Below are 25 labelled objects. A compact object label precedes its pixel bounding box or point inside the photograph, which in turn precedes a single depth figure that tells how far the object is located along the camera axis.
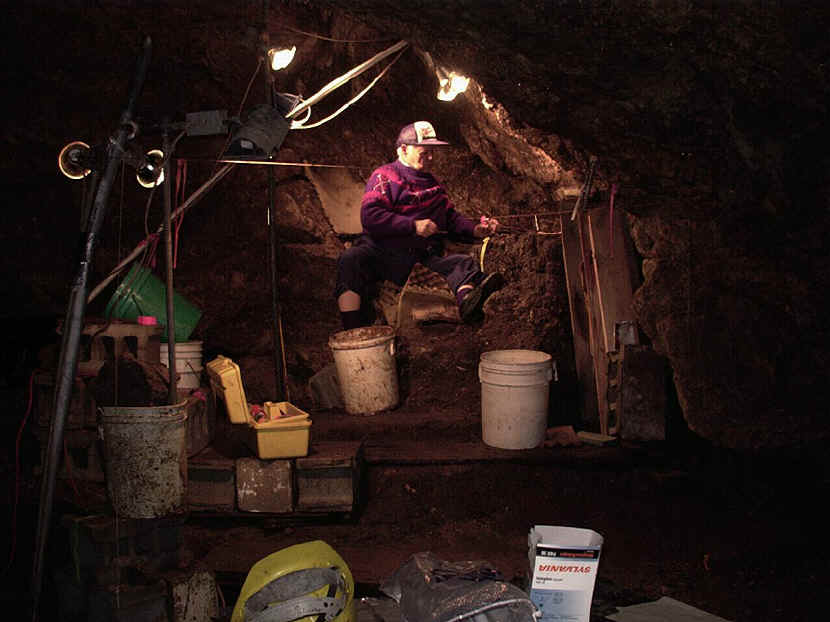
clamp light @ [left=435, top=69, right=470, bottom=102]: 6.08
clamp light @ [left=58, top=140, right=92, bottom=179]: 4.12
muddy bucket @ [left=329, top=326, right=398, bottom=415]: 6.01
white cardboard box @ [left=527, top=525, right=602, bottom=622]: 3.25
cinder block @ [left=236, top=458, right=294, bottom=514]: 4.90
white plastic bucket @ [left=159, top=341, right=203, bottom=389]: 5.73
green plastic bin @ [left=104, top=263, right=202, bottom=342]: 5.37
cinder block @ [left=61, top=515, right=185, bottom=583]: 3.91
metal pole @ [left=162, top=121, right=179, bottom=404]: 4.03
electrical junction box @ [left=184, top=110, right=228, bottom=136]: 4.11
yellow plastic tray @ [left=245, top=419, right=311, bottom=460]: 4.83
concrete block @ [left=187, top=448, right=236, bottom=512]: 4.93
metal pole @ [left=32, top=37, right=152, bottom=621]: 3.78
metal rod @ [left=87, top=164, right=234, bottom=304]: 5.24
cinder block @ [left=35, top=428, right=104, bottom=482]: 4.82
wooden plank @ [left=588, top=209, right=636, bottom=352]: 5.59
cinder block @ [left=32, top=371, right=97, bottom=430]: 4.76
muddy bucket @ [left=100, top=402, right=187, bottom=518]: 4.08
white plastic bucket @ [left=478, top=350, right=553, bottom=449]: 5.28
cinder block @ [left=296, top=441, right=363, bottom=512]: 4.91
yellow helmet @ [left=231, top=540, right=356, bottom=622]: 2.86
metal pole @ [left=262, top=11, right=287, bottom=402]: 5.73
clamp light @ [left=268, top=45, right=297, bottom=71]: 5.38
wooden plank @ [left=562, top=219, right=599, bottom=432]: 6.02
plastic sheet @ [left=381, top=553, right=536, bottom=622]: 2.91
